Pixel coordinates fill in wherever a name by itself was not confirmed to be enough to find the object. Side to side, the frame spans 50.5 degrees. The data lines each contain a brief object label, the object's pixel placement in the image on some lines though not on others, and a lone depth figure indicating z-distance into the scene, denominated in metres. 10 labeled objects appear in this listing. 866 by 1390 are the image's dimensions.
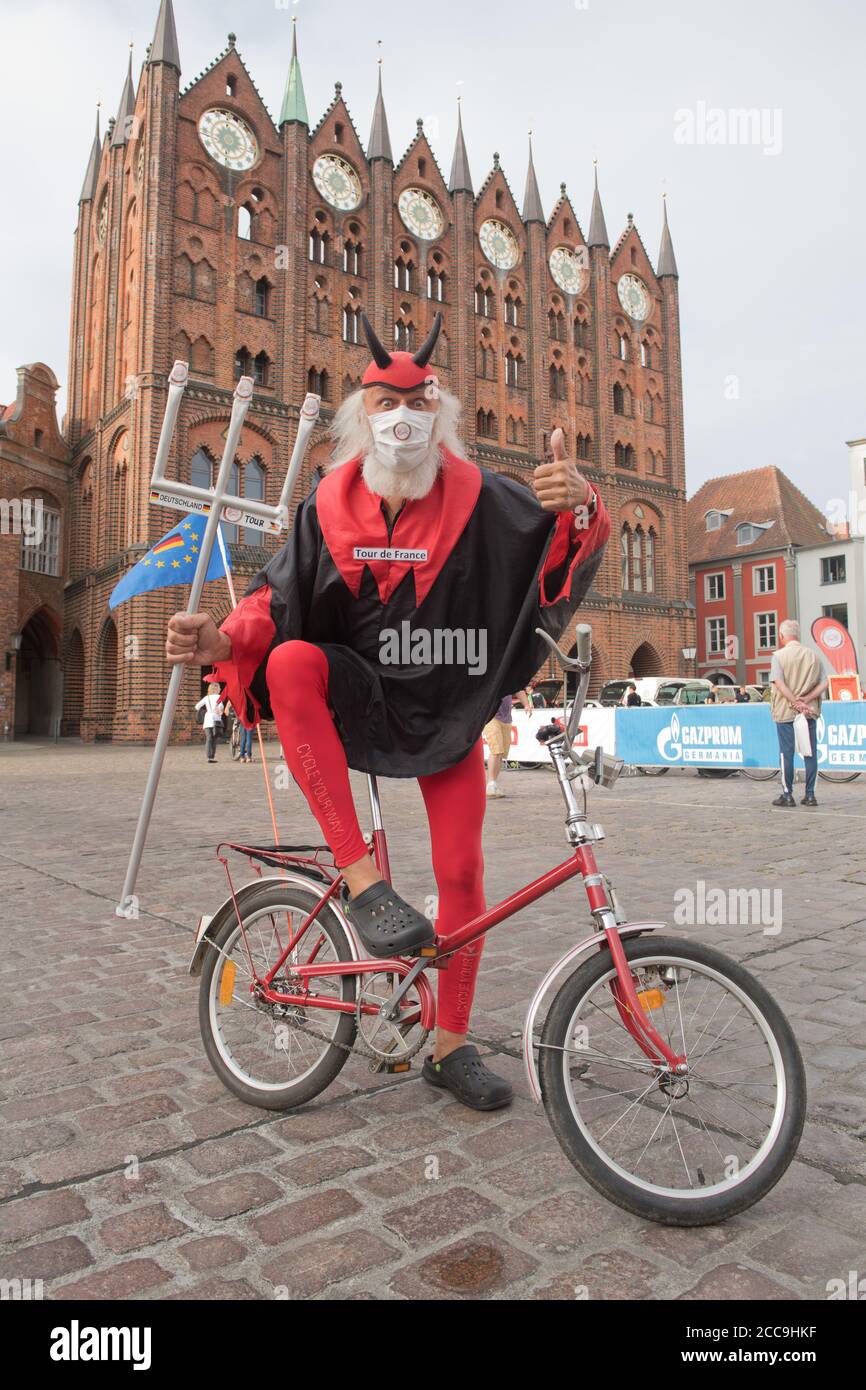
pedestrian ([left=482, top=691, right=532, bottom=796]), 11.45
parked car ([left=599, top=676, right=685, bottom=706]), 30.69
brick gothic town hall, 29.39
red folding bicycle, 2.03
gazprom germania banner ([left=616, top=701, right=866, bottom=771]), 13.23
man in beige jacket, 10.73
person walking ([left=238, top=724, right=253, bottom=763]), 20.83
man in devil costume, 2.53
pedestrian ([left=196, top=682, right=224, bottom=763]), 19.83
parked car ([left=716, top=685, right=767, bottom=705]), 26.08
